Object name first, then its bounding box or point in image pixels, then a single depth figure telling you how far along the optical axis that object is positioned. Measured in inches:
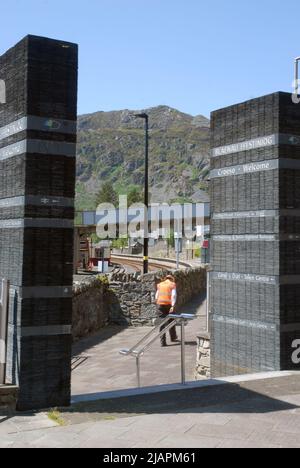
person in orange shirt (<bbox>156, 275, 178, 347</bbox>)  568.1
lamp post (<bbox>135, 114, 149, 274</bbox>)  1075.0
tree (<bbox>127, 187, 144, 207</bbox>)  4330.7
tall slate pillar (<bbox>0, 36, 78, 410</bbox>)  255.8
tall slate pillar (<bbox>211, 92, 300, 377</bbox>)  350.6
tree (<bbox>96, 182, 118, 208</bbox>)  5501.5
